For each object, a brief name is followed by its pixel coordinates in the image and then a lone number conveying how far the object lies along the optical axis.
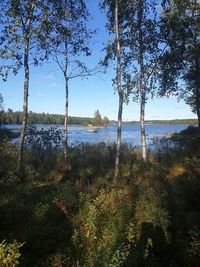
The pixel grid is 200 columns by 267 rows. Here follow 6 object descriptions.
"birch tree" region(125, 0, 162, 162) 10.98
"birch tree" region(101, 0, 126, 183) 8.77
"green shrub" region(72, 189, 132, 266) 4.00
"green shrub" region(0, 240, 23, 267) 3.02
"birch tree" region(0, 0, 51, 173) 8.74
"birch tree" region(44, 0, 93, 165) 9.70
